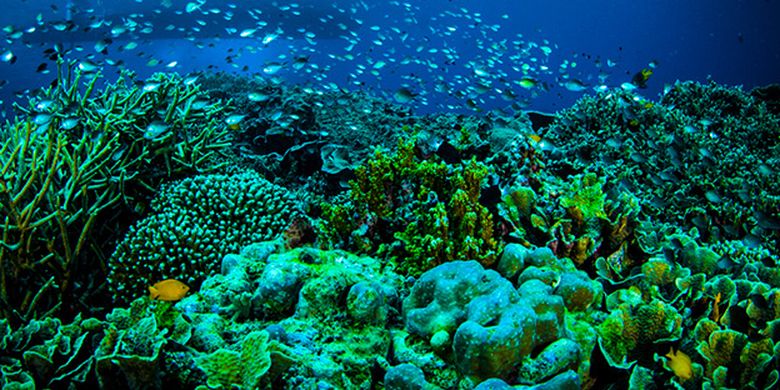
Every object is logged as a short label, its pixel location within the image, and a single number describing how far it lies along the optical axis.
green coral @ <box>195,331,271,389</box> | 2.16
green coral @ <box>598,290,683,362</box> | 3.02
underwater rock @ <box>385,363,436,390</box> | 2.46
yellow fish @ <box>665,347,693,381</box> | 2.80
